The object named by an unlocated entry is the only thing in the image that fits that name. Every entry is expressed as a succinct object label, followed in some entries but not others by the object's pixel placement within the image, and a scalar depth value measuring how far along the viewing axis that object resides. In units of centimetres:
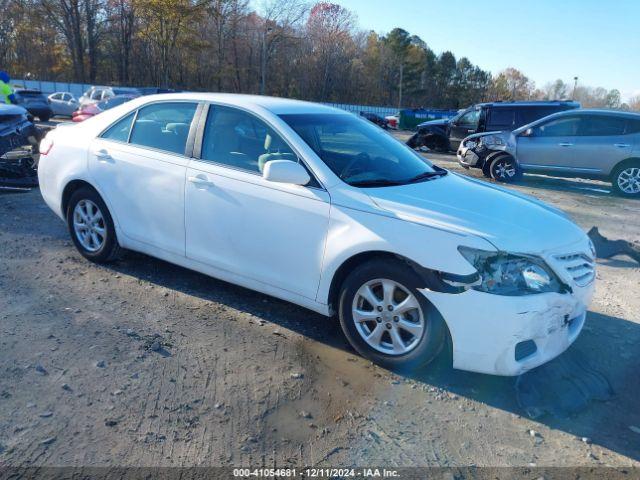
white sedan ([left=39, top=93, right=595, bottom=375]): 308
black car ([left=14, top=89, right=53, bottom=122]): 2516
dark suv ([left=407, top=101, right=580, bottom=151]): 1571
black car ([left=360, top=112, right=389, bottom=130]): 4160
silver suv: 1112
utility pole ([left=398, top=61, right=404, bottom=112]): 7406
